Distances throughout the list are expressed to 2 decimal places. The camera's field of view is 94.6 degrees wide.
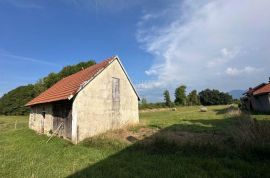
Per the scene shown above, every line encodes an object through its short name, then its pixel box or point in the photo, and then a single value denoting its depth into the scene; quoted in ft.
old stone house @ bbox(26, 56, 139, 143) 26.91
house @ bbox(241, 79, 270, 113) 52.66
